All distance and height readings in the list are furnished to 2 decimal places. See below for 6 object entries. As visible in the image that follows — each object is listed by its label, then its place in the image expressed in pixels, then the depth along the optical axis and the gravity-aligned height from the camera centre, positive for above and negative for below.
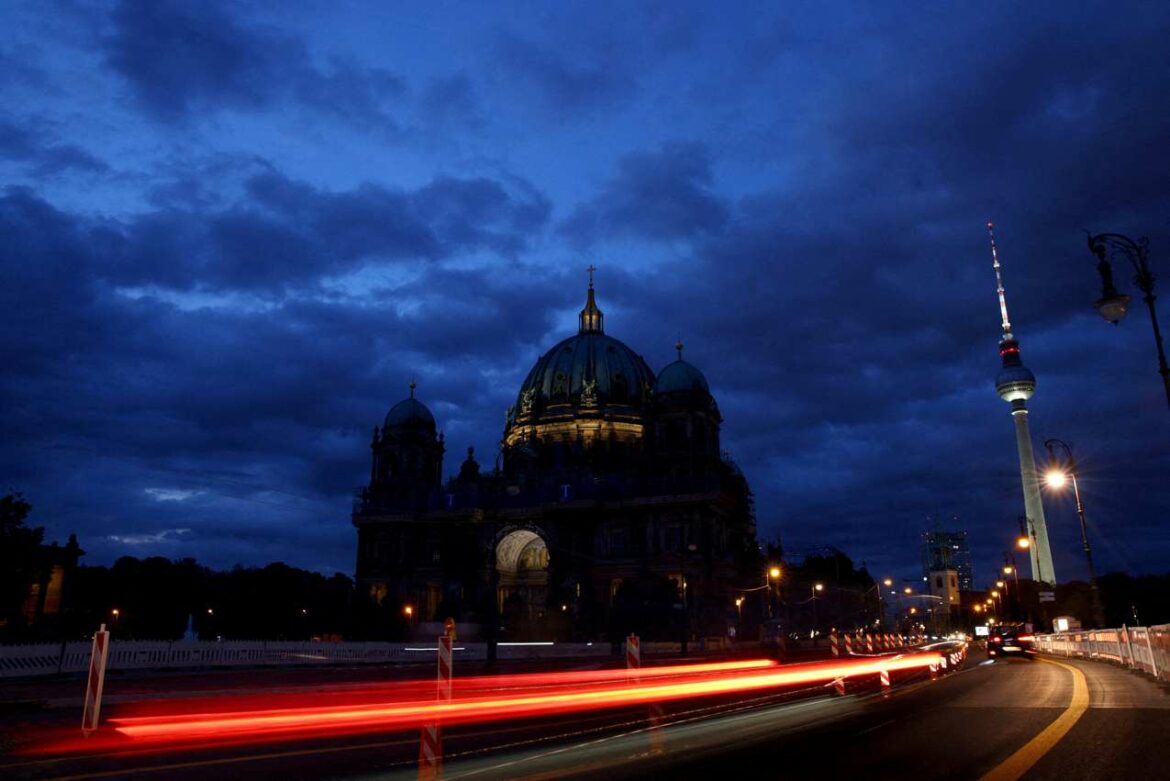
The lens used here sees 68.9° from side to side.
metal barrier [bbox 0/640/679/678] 29.97 -1.54
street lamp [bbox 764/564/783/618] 88.49 +1.88
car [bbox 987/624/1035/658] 47.94 -2.19
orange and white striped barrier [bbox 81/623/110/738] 15.02 -1.09
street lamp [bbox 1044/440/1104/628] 37.34 +5.21
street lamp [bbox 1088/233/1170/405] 17.23 +6.42
